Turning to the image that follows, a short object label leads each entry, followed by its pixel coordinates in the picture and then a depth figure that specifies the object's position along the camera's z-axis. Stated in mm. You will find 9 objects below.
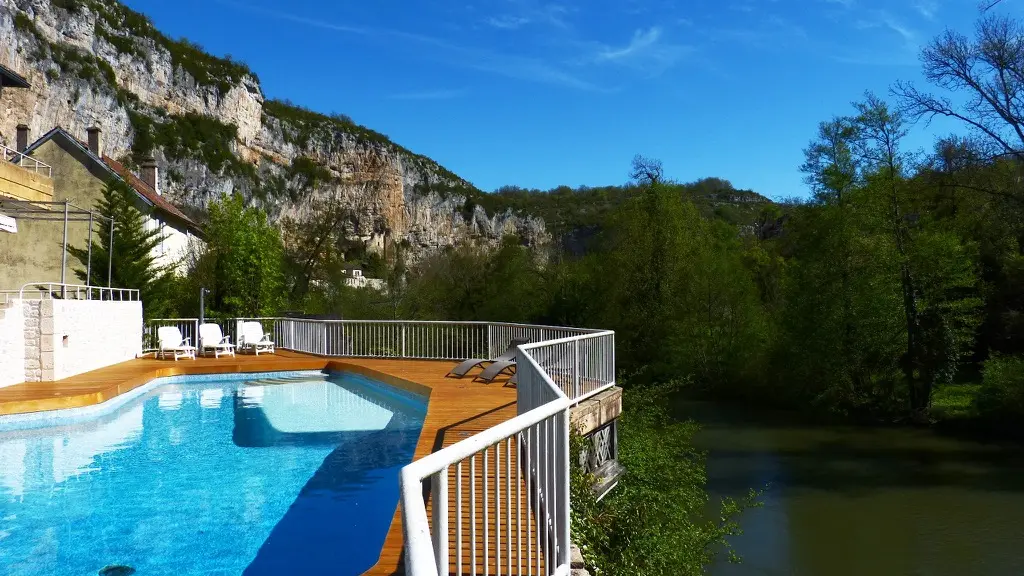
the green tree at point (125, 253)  18672
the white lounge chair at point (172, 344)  15633
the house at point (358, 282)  38594
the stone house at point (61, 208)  22312
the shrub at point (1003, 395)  18250
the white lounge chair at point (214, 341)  16234
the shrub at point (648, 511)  5730
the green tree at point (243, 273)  21359
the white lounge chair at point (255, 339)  16922
